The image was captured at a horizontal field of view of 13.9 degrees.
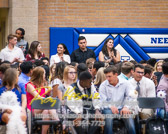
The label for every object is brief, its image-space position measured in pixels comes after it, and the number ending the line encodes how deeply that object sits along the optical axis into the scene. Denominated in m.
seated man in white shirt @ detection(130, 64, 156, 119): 13.26
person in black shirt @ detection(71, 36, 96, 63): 17.98
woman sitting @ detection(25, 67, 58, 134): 12.56
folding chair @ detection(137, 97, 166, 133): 12.70
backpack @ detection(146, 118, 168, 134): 12.58
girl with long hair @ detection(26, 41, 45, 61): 17.60
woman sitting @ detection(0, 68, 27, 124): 11.96
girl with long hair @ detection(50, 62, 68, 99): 12.93
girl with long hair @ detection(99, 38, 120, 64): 17.95
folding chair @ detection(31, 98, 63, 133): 12.15
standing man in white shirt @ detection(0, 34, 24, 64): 17.43
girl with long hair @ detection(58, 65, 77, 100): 13.03
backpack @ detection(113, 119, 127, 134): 12.59
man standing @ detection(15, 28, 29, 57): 18.83
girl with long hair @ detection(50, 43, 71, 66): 18.00
